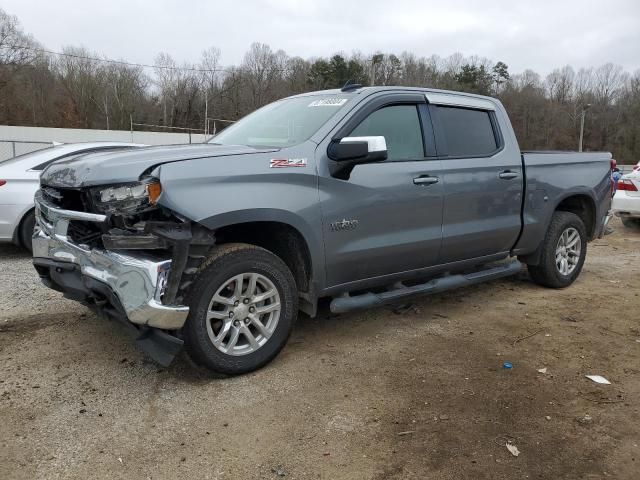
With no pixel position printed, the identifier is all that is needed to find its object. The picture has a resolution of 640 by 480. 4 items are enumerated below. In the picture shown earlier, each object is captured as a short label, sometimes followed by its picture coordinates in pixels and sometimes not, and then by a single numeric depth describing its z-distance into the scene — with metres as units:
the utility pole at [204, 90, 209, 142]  61.97
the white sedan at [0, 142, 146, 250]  6.34
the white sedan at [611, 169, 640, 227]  10.20
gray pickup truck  3.10
